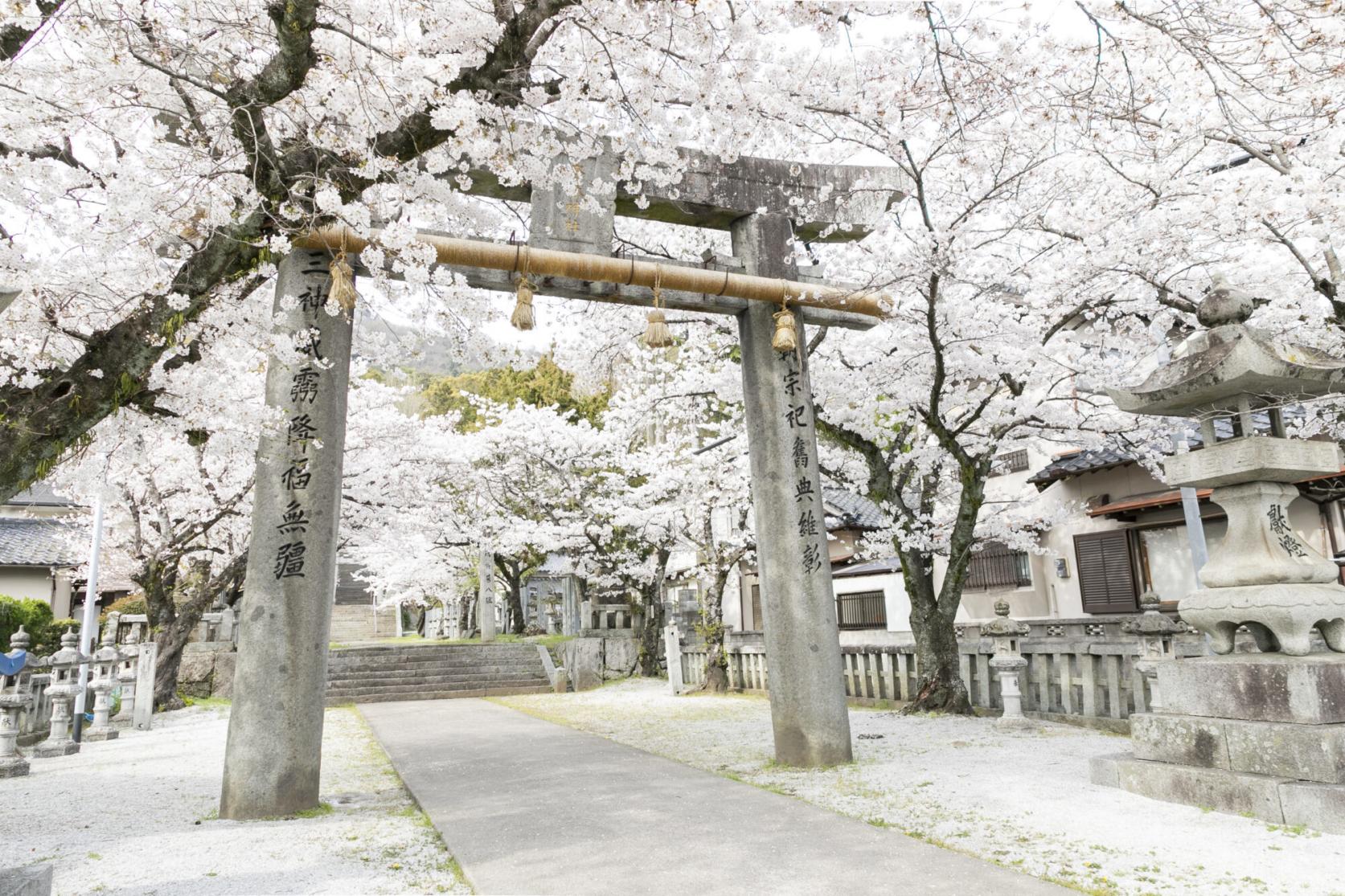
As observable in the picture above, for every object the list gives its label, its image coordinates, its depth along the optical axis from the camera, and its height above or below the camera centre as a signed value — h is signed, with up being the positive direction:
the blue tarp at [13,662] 9.16 -0.46
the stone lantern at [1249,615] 4.99 -0.21
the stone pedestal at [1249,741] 4.79 -1.02
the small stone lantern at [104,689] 11.78 -1.04
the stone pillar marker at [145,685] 13.04 -1.10
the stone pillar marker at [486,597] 23.56 +0.33
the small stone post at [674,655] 16.47 -1.10
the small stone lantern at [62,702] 10.28 -1.05
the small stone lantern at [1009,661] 9.37 -0.84
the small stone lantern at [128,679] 13.57 -1.04
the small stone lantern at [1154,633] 7.93 -0.46
